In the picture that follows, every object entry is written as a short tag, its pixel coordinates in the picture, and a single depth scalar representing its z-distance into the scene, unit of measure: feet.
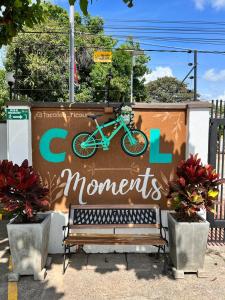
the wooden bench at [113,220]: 11.04
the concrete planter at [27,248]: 9.86
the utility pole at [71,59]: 28.40
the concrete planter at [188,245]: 10.10
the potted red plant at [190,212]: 10.12
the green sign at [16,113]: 11.57
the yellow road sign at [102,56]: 34.00
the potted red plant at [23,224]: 9.85
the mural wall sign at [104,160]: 11.97
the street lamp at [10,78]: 24.78
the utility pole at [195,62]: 44.91
